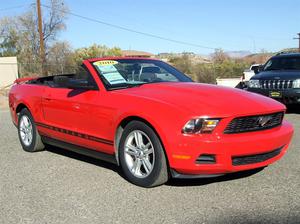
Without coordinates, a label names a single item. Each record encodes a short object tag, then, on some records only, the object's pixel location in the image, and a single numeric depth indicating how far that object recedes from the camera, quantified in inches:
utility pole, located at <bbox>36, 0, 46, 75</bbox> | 1168.7
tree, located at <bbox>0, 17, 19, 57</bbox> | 1948.8
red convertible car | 178.9
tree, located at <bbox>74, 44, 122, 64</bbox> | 2054.6
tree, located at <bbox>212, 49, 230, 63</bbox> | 2576.3
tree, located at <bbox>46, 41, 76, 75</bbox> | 1219.6
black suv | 438.0
